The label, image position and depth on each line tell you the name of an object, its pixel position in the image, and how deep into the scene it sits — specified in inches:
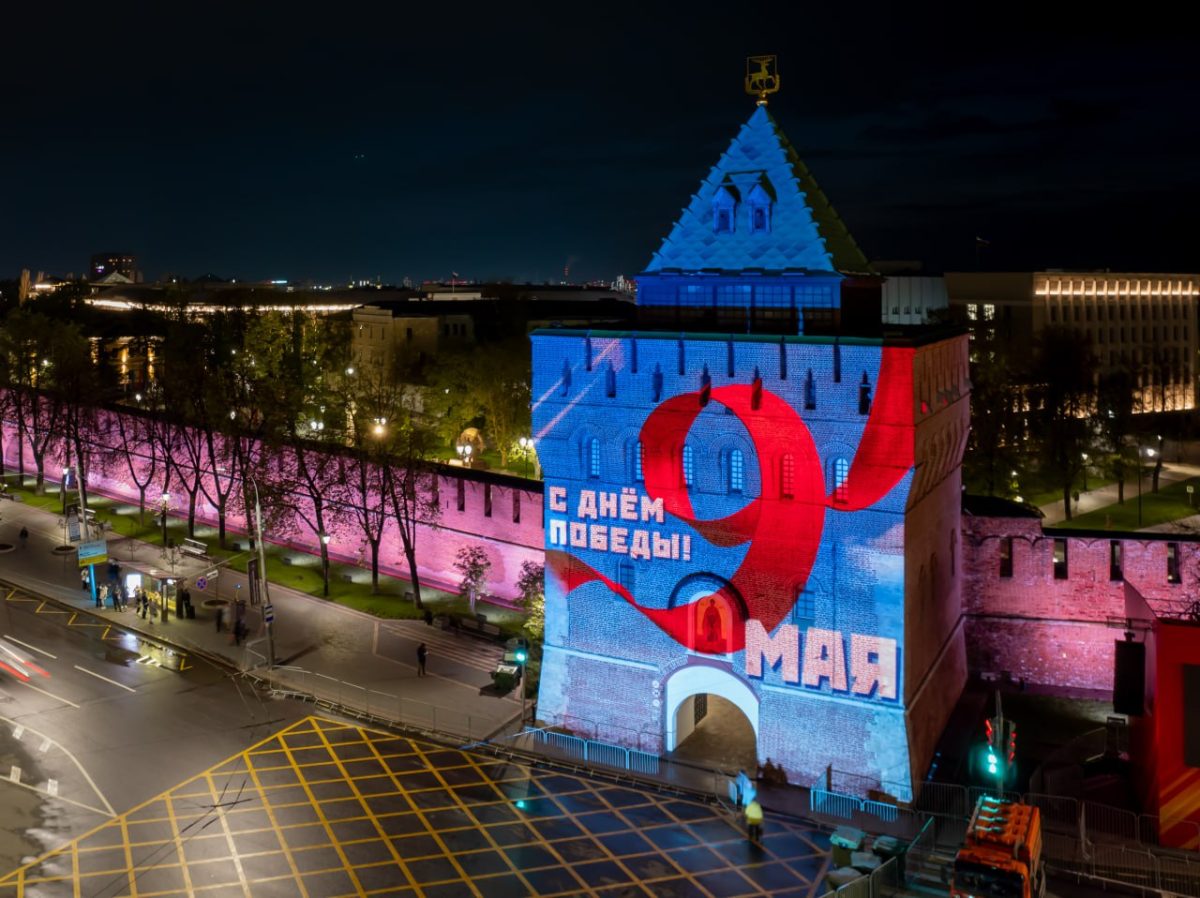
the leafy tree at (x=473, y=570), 1822.1
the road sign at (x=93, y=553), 1895.9
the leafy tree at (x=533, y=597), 1567.4
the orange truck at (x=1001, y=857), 941.2
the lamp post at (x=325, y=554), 1927.5
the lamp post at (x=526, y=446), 2656.7
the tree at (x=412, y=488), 1918.1
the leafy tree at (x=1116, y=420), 2469.2
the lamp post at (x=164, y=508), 2232.5
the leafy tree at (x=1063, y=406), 2426.2
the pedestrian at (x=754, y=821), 1146.0
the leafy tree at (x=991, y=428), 2279.8
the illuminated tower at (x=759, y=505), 1220.5
